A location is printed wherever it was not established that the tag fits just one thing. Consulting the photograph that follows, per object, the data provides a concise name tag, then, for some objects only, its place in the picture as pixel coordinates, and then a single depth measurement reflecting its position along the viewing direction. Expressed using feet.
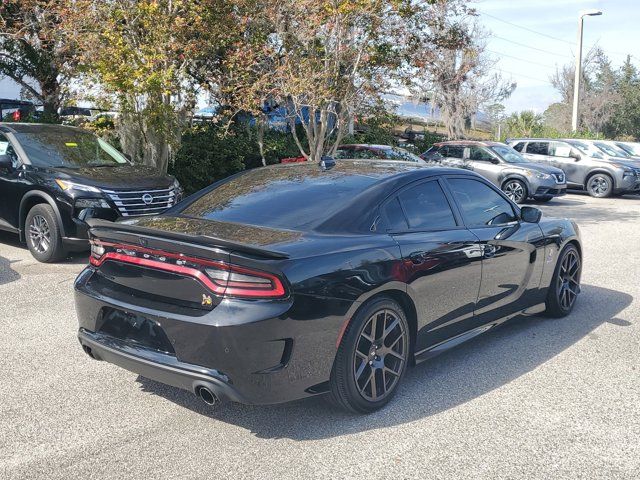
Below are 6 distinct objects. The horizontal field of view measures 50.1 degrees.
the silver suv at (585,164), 63.87
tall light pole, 91.76
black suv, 27.32
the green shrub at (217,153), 49.83
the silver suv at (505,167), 56.54
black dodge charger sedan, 11.87
